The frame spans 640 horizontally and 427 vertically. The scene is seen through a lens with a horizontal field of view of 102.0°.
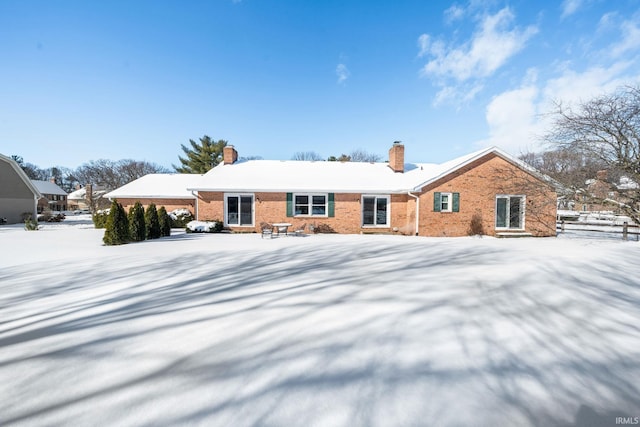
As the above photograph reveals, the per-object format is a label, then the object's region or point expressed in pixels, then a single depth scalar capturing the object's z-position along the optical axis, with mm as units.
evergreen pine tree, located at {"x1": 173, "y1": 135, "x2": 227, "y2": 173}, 35625
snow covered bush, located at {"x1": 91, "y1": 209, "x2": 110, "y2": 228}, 17766
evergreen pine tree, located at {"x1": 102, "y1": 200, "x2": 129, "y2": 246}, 10719
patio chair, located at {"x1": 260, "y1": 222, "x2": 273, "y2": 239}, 12984
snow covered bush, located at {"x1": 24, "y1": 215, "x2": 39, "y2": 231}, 17469
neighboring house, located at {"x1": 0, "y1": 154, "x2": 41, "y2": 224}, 22562
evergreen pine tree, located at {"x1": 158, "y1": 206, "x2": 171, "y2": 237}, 13555
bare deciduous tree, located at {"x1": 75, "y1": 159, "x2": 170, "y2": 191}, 49003
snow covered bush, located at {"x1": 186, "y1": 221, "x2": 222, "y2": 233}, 14984
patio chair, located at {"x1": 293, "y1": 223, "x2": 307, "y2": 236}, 14073
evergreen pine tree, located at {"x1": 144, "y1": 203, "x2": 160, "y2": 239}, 12648
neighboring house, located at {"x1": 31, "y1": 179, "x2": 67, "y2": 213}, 42625
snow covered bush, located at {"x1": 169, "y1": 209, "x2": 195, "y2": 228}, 18475
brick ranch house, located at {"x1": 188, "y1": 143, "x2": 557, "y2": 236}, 14602
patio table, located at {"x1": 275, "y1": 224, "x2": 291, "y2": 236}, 13839
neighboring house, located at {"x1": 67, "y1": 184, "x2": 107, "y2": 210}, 52247
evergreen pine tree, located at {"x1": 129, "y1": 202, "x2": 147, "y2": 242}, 11594
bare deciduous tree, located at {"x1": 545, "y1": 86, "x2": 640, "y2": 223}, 11016
